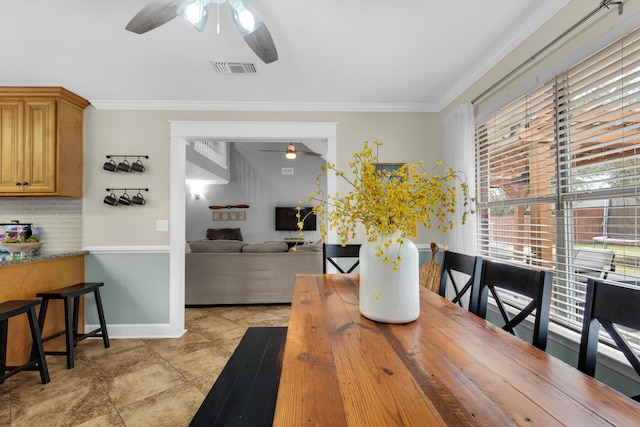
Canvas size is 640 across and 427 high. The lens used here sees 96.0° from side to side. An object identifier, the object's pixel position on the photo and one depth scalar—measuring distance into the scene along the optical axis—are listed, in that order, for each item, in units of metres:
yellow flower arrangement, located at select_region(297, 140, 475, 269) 1.01
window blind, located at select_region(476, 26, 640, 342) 1.26
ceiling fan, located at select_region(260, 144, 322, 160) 5.83
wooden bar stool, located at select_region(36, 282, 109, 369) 2.29
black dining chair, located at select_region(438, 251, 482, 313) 1.47
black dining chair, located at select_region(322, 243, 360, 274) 2.27
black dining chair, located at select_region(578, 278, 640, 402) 0.78
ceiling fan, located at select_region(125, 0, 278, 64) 1.38
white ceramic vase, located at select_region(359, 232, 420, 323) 1.06
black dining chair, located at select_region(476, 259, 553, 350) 1.04
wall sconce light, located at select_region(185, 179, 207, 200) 7.85
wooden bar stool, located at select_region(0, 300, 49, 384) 1.99
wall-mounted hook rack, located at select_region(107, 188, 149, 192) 2.92
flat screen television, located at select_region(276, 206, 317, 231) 7.90
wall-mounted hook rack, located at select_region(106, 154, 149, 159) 2.94
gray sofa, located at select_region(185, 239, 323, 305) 3.74
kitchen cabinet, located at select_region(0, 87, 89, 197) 2.61
